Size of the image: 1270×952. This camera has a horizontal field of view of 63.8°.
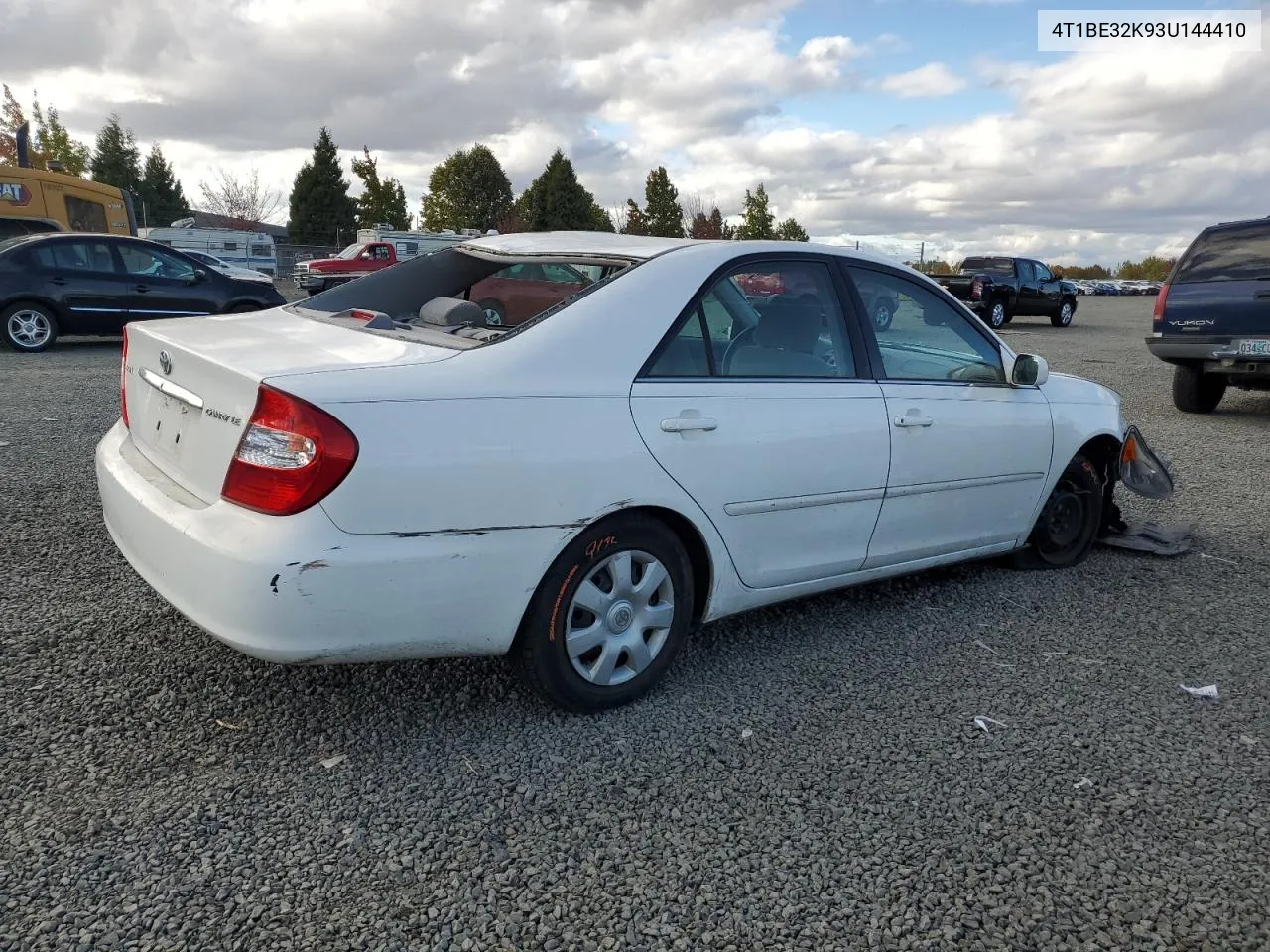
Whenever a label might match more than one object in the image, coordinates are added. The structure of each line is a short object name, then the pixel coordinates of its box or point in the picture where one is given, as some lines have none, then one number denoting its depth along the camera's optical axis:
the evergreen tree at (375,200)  59.62
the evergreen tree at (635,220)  52.97
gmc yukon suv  9.09
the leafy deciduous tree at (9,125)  48.28
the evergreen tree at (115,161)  56.02
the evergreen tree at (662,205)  50.78
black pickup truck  23.30
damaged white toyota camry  2.63
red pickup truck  30.52
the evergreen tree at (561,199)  50.41
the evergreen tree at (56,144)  50.88
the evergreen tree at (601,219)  52.06
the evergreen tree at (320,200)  54.06
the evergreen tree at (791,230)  54.28
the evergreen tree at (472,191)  61.53
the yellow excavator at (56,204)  18.67
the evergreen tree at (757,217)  52.31
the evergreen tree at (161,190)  55.62
